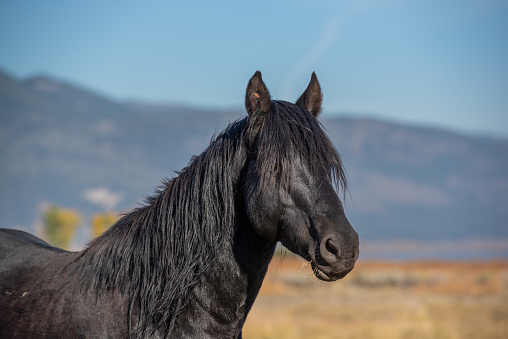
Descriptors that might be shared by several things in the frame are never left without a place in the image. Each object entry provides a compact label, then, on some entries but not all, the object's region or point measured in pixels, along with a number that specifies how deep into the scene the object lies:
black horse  7.10
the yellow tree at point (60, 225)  96.54
